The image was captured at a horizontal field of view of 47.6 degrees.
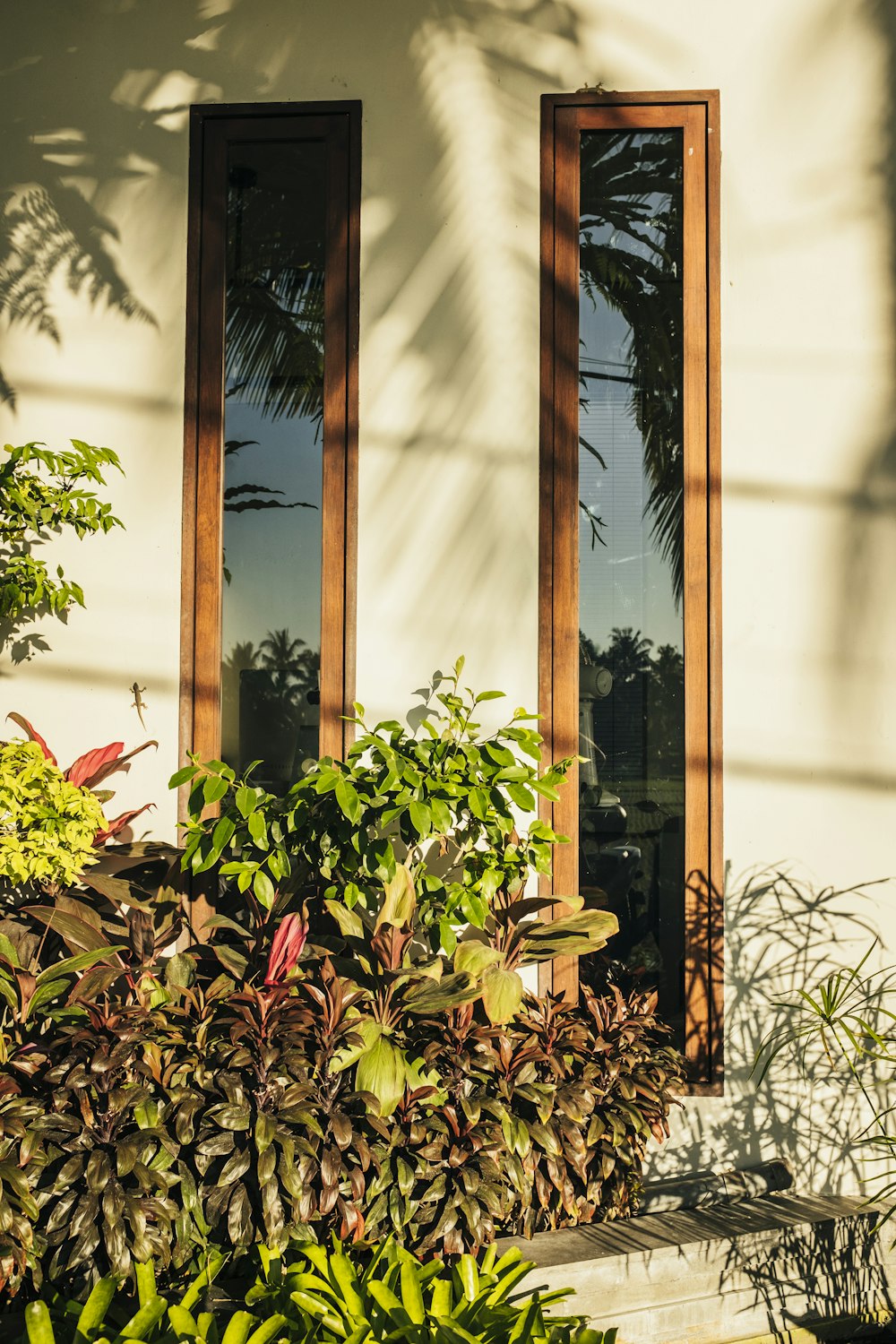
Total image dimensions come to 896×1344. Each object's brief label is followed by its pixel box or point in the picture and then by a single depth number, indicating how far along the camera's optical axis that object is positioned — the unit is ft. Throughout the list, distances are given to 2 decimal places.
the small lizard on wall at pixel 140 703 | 10.37
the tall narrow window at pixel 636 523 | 10.23
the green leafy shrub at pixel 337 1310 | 5.69
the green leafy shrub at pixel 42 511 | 9.23
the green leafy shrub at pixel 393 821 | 8.64
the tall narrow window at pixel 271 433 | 10.39
